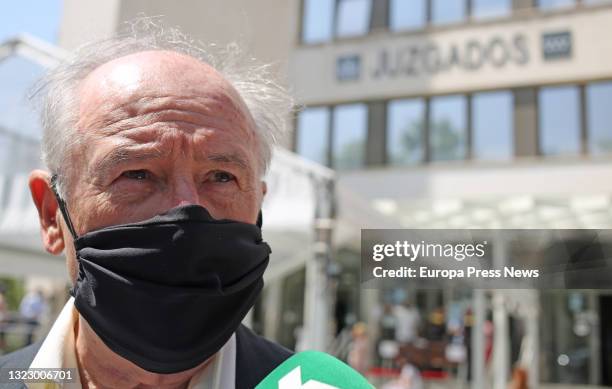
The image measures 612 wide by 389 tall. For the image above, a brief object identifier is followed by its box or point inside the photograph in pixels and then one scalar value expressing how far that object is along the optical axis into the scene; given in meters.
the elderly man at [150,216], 0.83
